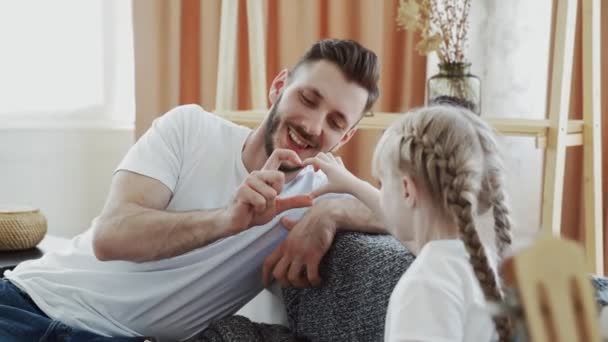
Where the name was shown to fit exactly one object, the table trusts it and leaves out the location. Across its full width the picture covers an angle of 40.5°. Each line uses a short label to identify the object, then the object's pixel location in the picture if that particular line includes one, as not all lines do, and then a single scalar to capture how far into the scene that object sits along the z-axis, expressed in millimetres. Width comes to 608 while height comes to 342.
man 1505
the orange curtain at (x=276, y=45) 2680
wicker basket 2271
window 3201
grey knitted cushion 1364
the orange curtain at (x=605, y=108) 2260
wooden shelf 2002
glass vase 2070
